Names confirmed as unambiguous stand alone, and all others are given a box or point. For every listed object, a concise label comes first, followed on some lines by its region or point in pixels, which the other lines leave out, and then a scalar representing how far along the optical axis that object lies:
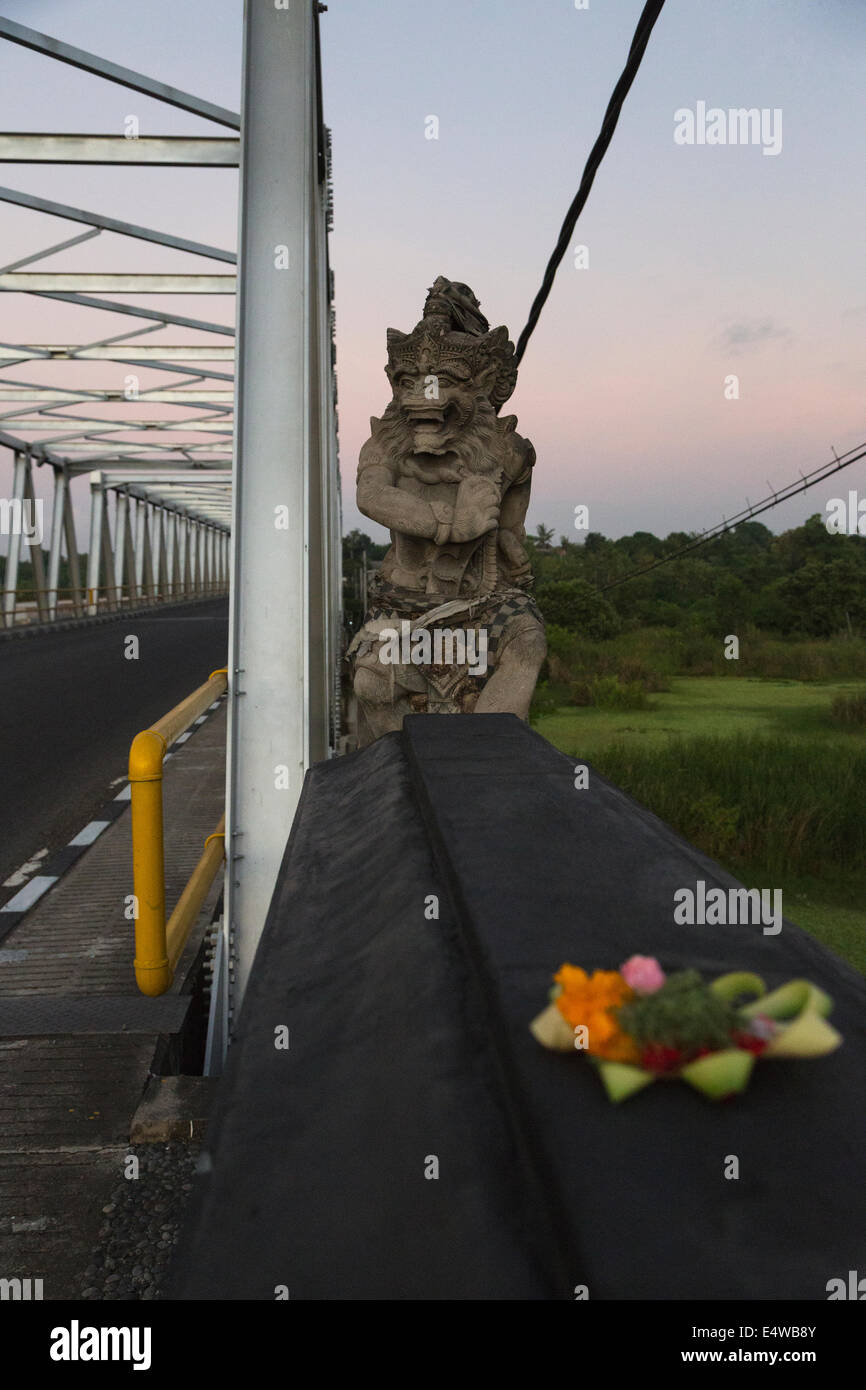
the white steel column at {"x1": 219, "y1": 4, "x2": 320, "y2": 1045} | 4.09
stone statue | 4.82
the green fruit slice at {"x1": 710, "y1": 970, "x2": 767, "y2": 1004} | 1.14
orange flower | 1.05
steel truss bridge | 4.05
